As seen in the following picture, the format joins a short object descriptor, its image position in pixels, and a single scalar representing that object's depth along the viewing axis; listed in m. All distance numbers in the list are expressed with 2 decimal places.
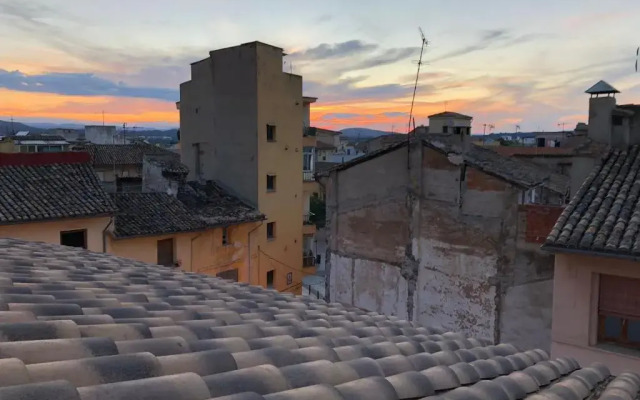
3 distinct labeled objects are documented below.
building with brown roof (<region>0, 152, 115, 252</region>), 15.12
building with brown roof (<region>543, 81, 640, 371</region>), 8.54
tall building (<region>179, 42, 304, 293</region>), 23.31
